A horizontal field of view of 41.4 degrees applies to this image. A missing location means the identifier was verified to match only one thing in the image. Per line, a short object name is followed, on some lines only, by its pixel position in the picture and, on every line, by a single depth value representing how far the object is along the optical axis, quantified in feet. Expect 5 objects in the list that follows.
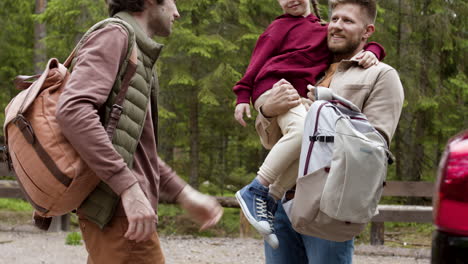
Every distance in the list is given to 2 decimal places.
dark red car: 6.57
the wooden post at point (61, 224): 38.29
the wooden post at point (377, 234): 37.70
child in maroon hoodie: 10.75
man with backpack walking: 7.44
